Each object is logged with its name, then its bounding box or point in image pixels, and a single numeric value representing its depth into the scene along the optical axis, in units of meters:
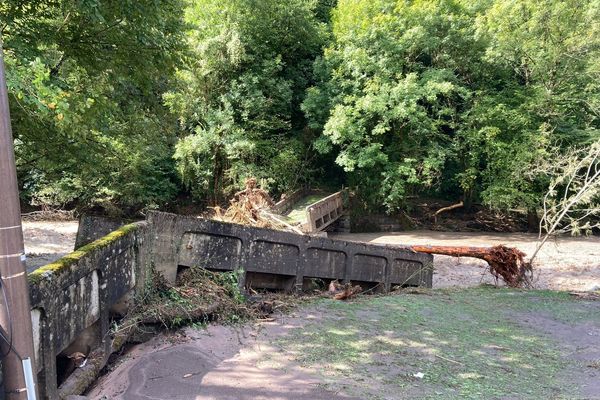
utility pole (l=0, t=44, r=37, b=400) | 2.10
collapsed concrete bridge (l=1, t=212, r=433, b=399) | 3.20
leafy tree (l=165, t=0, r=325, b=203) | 19.55
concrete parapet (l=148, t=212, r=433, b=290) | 5.17
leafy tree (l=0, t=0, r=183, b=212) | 5.40
